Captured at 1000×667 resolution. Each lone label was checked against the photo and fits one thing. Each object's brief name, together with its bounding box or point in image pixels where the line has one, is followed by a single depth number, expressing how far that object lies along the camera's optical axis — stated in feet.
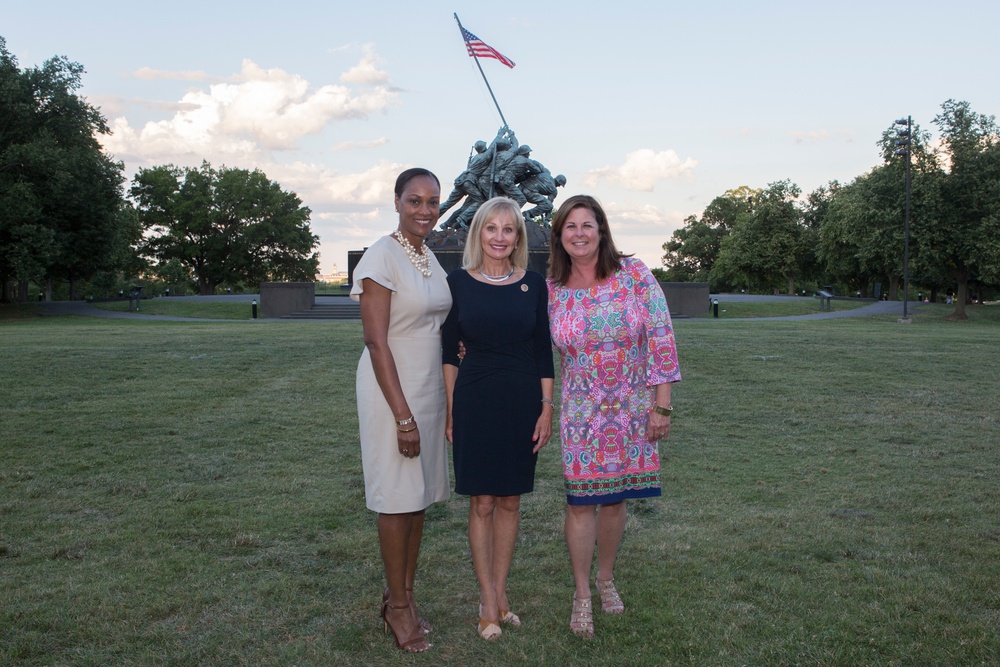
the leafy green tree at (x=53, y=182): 98.58
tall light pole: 90.51
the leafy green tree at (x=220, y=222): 183.42
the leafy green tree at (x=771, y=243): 194.70
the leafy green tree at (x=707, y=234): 243.40
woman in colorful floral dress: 11.94
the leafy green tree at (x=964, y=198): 100.58
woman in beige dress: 11.06
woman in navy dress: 11.48
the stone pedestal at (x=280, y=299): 95.20
